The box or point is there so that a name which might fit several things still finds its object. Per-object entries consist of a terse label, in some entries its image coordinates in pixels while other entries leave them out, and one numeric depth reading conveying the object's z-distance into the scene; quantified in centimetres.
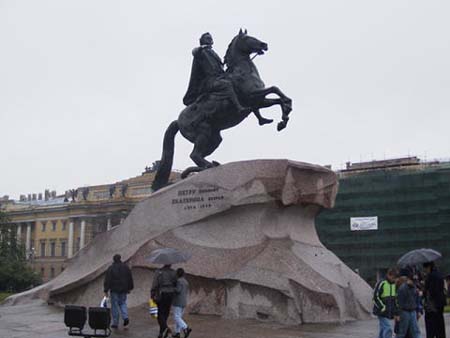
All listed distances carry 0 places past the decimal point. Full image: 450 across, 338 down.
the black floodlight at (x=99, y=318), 997
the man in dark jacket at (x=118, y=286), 1255
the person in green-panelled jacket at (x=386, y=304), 1050
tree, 5459
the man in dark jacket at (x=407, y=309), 1039
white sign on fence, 5041
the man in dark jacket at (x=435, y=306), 1075
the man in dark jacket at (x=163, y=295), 1102
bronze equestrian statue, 1630
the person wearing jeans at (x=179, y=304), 1093
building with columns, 9362
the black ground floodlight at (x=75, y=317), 1005
